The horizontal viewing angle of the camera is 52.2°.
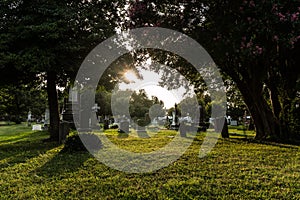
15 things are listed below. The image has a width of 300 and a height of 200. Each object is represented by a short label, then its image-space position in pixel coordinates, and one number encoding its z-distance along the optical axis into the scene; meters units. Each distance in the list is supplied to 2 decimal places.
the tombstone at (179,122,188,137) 18.83
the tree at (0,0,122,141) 12.48
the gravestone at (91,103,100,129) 27.70
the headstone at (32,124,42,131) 29.71
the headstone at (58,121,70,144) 14.23
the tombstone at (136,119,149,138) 20.42
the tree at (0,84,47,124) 46.34
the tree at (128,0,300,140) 10.08
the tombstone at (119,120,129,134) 23.49
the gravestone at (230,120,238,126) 45.84
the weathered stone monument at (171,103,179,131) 28.36
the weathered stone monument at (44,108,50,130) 28.88
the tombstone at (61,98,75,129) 18.50
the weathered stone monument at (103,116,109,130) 28.84
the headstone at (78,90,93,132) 15.50
